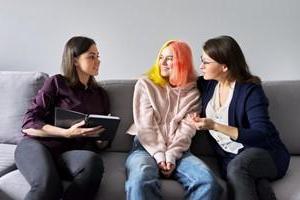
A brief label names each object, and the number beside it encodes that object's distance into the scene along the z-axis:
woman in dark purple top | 1.64
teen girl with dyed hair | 1.74
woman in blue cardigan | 1.70
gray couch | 1.91
